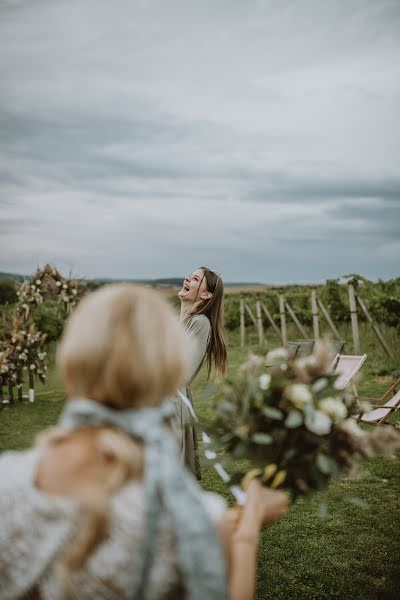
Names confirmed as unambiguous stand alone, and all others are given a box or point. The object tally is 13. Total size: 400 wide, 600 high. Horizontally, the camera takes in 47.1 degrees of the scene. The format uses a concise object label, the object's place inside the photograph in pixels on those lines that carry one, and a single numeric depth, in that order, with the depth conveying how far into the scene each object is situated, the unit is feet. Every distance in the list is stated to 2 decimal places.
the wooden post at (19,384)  33.01
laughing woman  12.62
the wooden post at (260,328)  59.95
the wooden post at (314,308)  45.42
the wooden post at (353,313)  40.50
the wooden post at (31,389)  33.42
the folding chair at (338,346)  29.53
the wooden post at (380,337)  42.65
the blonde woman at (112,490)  3.76
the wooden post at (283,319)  52.64
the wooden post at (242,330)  64.80
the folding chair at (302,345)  31.64
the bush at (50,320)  60.03
